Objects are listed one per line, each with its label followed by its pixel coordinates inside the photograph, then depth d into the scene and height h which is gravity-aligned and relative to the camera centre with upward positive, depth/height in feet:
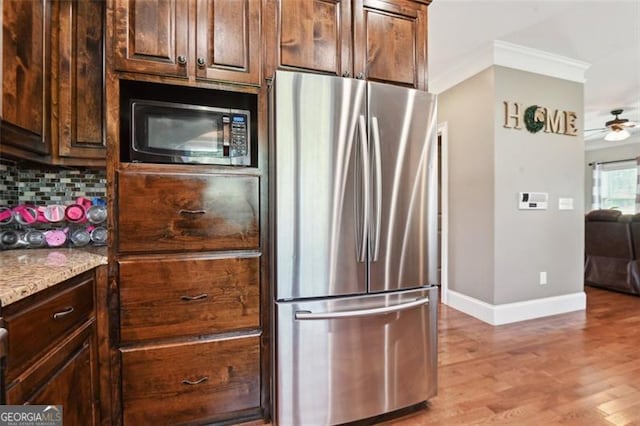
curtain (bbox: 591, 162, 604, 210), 24.19 +1.60
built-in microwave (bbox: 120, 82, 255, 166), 4.73 +1.32
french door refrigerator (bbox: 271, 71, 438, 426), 4.73 -0.53
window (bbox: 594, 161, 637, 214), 22.47 +1.68
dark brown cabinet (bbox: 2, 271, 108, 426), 2.82 -1.51
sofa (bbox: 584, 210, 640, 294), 12.51 -1.81
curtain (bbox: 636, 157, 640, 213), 21.33 +1.60
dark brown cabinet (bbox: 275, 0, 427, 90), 5.30 +3.05
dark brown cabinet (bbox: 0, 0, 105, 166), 4.15 +1.96
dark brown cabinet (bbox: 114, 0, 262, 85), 4.62 +2.68
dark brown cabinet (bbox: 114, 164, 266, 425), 4.63 -1.31
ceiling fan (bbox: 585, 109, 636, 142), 15.38 +4.04
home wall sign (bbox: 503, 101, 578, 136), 10.05 +3.01
